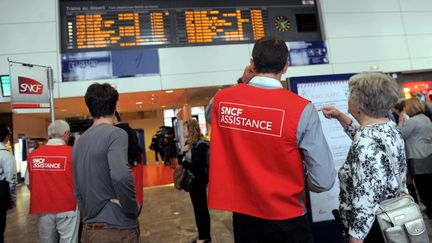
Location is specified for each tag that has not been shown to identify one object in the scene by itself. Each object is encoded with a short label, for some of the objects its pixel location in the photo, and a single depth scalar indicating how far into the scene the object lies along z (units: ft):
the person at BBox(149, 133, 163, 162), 46.52
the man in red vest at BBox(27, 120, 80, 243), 8.16
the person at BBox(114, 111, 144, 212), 5.97
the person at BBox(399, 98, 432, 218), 11.53
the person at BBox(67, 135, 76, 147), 14.06
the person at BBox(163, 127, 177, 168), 42.22
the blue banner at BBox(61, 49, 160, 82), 19.80
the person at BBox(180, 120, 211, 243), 11.18
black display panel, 20.04
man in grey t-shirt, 5.03
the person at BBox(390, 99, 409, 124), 13.16
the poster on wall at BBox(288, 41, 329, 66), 22.16
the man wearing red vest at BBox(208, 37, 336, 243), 4.16
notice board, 7.91
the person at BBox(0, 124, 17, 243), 9.52
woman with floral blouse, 4.43
